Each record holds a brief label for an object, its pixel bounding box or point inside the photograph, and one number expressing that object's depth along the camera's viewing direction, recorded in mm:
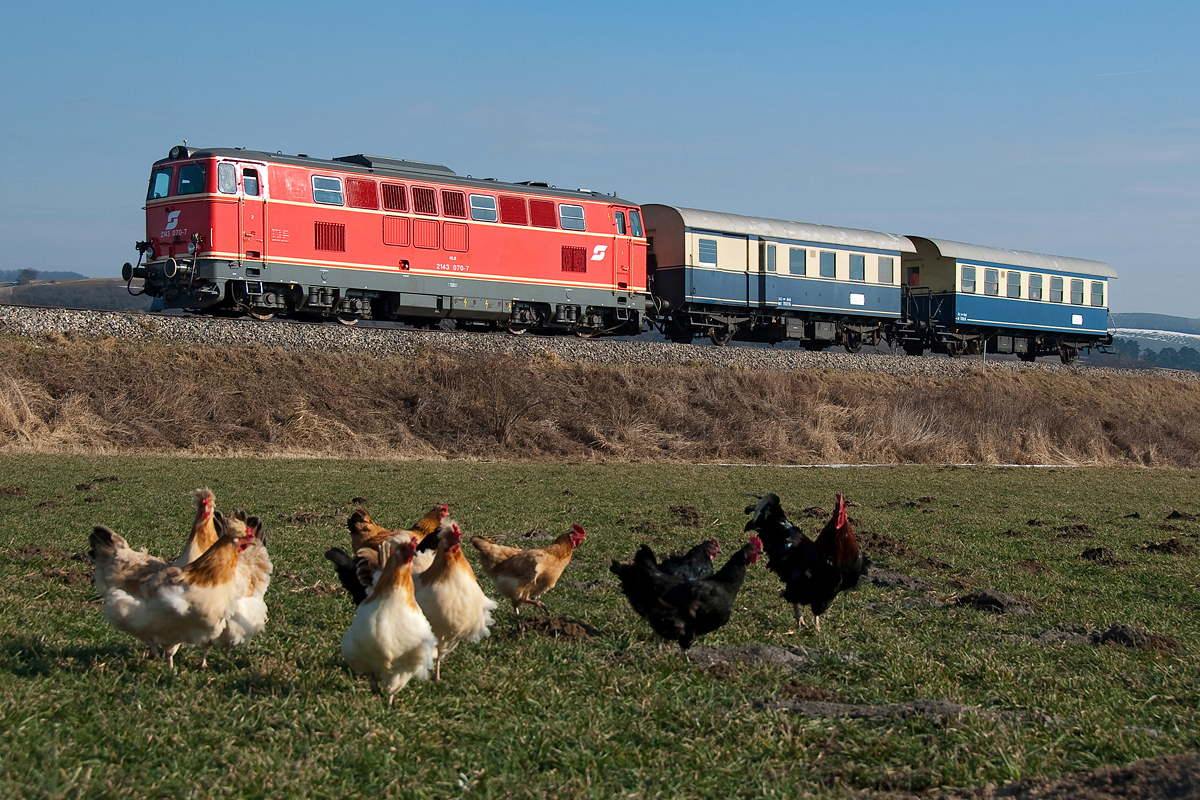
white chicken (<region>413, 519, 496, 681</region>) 6215
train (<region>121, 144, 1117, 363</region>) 24328
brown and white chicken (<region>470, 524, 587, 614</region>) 7734
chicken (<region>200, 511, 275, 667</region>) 6383
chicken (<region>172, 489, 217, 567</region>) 6969
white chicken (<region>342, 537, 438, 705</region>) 5477
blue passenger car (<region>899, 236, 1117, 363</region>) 40594
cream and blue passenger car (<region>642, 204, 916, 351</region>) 33469
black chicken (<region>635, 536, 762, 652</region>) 6906
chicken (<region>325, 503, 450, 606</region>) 7184
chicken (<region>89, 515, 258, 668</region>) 6004
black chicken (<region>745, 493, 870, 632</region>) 7953
